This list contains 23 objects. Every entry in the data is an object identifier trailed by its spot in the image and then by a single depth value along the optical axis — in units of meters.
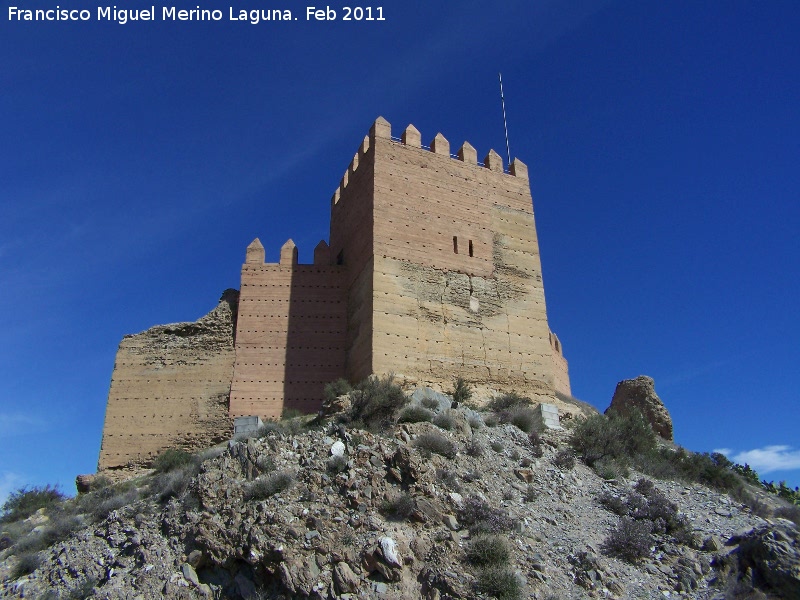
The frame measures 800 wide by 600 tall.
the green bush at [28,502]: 15.83
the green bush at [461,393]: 16.25
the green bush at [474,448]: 13.48
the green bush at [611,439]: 14.91
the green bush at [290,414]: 16.70
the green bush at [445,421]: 14.14
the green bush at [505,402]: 16.36
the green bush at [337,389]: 15.18
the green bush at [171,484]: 13.05
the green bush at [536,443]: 14.35
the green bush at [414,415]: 14.11
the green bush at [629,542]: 11.23
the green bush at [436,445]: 13.03
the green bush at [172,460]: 16.09
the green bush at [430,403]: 15.05
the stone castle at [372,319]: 17.11
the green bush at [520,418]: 15.41
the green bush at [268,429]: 14.17
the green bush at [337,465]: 12.21
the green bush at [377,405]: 13.82
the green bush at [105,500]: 13.73
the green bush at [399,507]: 11.26
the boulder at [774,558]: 10.30
